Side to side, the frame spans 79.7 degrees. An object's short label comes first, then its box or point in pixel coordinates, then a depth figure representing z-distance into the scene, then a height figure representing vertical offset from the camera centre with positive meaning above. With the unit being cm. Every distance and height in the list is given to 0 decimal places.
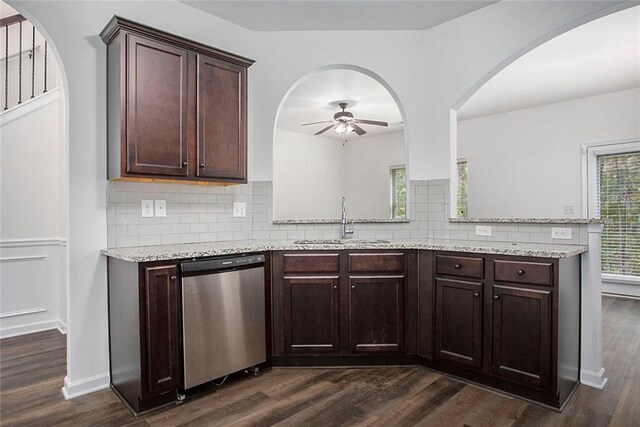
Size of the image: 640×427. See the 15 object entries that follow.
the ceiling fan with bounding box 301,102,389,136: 576 +135
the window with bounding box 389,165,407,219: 787 +40
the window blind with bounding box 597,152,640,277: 518 -1
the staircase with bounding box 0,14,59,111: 420 +166
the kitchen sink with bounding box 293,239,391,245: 286 -24
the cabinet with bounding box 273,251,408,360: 275 -64
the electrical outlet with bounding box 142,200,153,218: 268 +2
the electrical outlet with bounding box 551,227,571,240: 257 -16
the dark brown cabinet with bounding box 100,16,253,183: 234 +69
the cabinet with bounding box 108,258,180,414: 213 -70
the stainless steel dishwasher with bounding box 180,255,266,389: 228 -67
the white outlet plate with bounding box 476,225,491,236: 290 -15
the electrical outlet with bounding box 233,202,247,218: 315 +2
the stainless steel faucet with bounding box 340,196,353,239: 318 -15
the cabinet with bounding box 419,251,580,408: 221 -69
